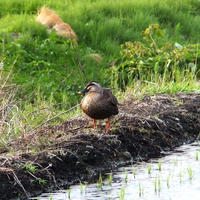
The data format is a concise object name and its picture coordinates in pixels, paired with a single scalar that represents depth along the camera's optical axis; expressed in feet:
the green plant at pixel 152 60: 86.55
